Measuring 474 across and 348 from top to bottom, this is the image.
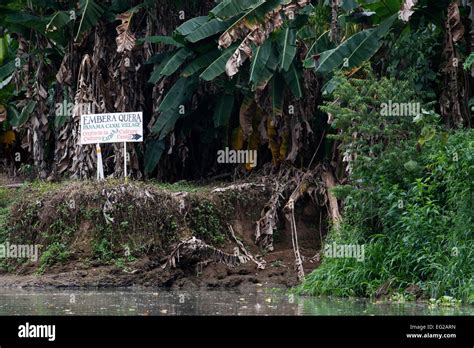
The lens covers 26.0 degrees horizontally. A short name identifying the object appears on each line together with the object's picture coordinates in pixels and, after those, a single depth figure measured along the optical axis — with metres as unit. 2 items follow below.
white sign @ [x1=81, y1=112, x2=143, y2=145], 18.22
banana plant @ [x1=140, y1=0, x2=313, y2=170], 16.97
